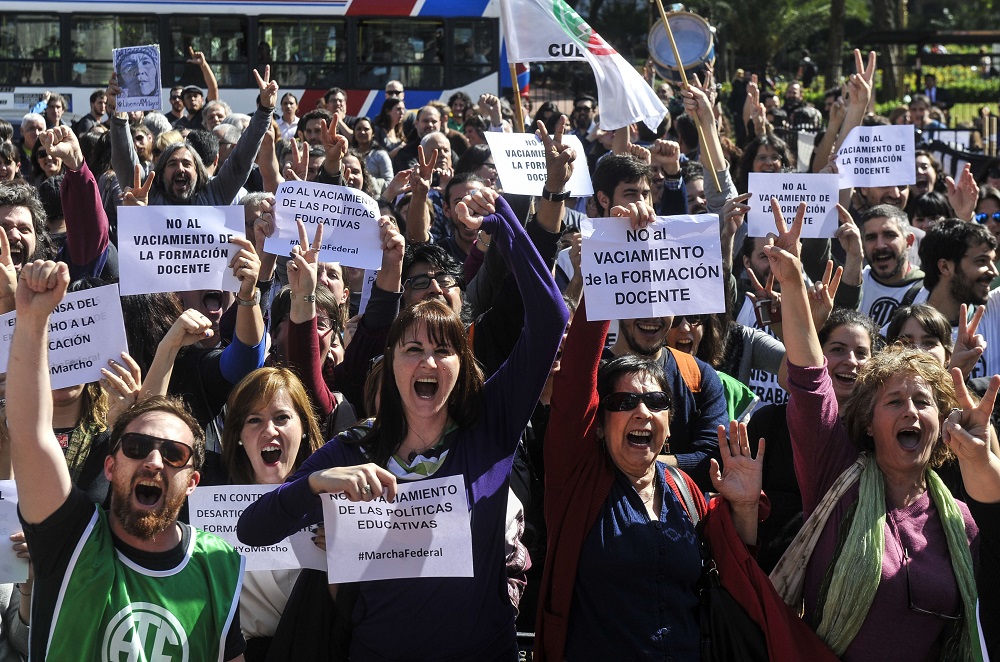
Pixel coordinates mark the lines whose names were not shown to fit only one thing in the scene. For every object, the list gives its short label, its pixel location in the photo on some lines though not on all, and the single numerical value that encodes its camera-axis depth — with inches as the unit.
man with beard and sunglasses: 115.6
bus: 717.3
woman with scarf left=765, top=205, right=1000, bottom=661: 135.9
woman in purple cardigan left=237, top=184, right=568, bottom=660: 131.5
